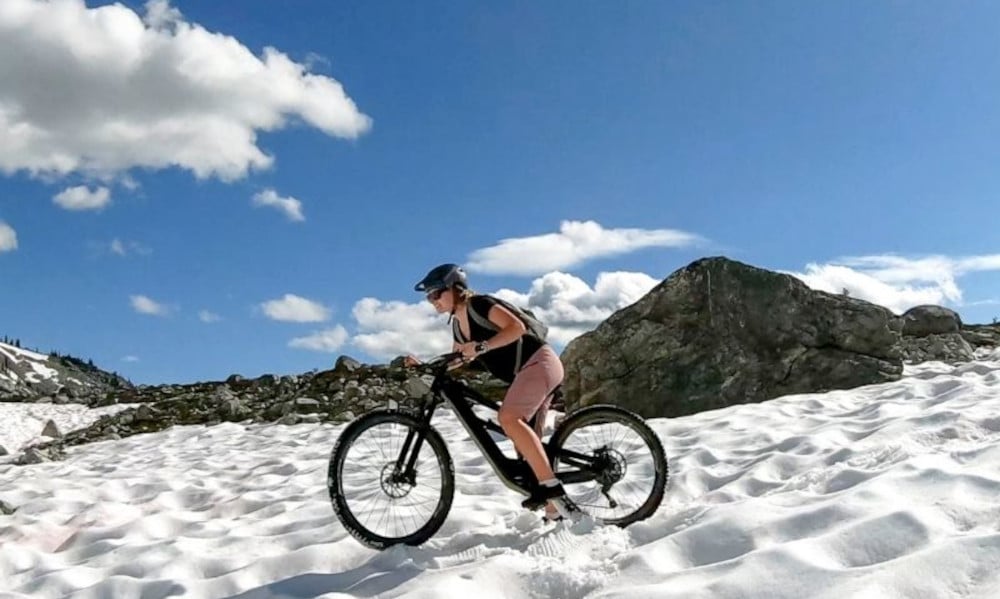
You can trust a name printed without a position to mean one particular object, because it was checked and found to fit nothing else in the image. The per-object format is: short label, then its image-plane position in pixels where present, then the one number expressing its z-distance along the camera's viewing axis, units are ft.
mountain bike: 22.15
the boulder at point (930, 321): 100.01
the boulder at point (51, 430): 76.54
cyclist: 21.75
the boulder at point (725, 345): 47.78
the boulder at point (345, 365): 116.20
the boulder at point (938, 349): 67.29
